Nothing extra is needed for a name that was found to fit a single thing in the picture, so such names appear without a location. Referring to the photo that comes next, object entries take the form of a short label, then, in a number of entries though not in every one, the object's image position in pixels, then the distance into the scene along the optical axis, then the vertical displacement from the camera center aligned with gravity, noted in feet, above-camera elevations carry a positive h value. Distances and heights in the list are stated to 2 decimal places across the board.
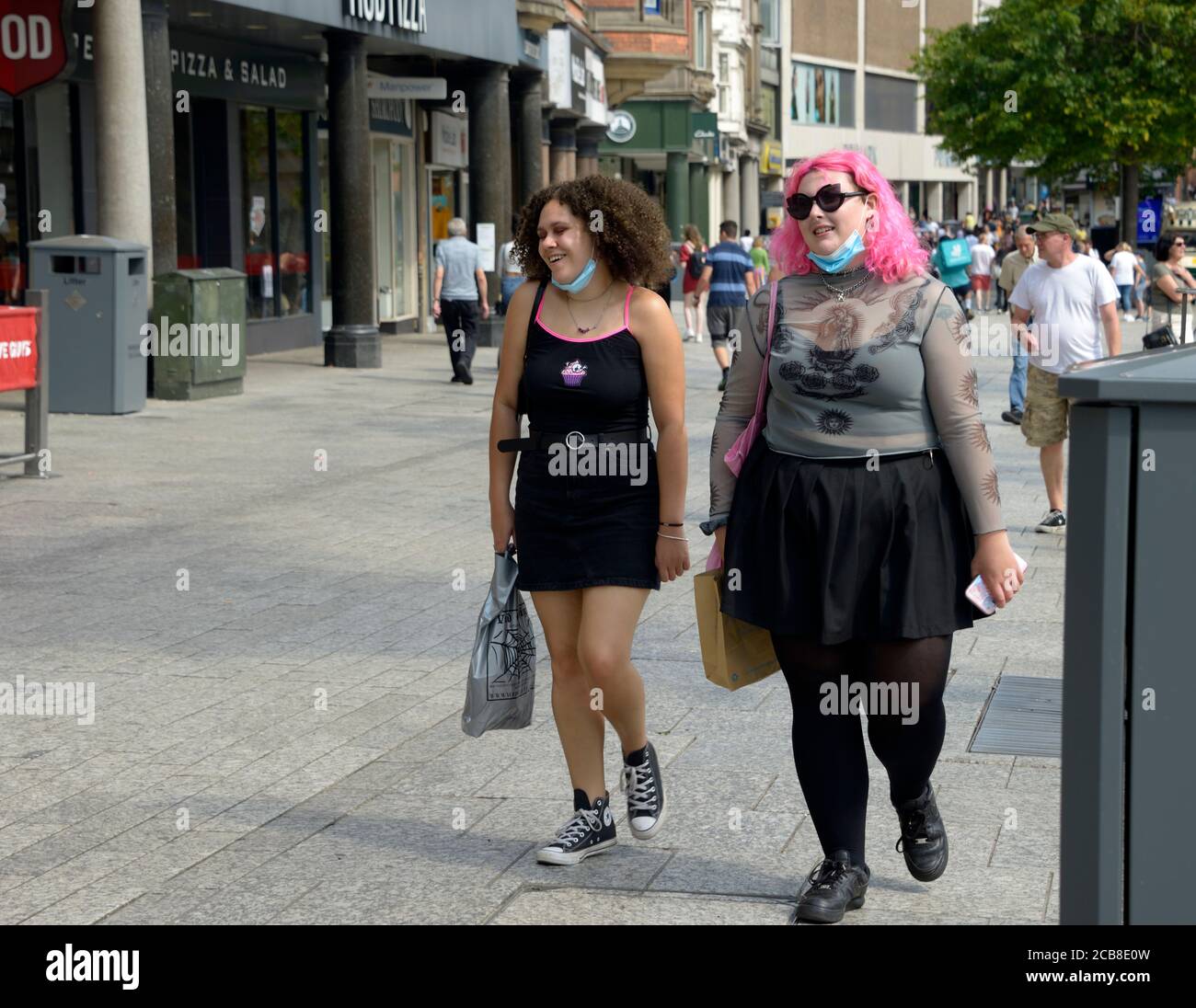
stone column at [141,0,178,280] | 54.29 +3.55
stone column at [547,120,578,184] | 111.24 +6.07
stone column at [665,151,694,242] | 161.58 +5.11
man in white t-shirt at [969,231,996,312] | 114.52 -1.47
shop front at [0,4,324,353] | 60.39 +3.23
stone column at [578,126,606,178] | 120.06 +6.60
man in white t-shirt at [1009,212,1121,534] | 33.32 -1.45
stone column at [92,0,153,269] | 52.31 +3.73
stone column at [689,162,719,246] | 181.47 +4.87
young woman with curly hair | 15.14 -1.52
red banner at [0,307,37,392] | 37.76 -1.91
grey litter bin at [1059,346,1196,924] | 7.97 -1.74
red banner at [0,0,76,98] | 51.85 +5.69
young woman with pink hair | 13.28 -1.63
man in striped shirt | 64.44 -1.37
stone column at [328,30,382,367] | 68.18 +1.74
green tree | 142.92 +12.37
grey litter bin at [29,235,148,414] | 49.75 -1.66
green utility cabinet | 54.34 -2.33
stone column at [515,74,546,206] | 91.97 +6.34
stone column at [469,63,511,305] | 83.76 +4.48
